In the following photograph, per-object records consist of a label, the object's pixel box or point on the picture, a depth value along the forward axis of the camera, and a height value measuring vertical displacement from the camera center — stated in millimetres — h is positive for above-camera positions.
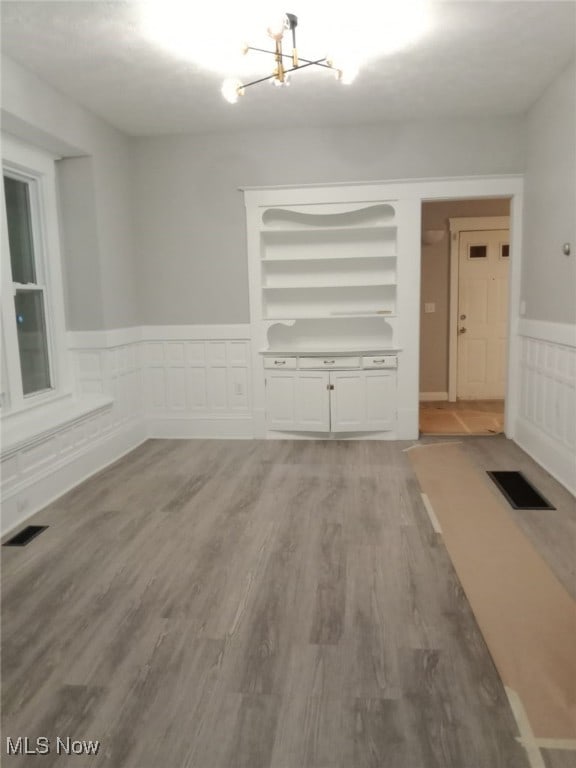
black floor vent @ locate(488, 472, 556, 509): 3363 -1287
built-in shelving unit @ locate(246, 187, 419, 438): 4895 +7
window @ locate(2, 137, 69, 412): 3631 +226
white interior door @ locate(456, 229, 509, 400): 6551 -148
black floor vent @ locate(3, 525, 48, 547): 2998 -1294
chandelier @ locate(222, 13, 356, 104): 2678 +1198
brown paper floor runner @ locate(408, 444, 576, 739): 1746 -1289
